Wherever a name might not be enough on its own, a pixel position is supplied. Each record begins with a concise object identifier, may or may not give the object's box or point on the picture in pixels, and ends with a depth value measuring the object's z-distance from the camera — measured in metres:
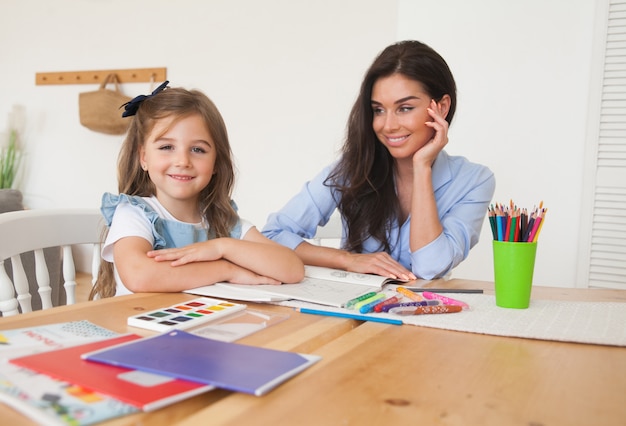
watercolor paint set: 0.76
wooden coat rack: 3.99
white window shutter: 2.38
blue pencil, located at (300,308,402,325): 0.87
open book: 0.98
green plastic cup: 0.98
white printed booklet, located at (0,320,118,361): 0.63
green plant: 4.52
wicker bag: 4.04
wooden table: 0.51
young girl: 1.07
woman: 1.48
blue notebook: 0.56
